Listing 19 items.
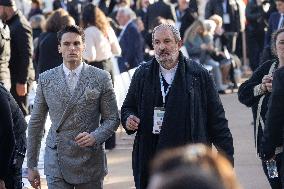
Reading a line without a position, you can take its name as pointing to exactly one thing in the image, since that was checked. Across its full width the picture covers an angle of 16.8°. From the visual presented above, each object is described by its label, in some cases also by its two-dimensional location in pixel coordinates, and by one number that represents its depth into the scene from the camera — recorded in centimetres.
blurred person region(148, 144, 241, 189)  202
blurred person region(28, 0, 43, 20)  2309
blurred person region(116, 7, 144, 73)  1537
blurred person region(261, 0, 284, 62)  1344
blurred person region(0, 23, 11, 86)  1095
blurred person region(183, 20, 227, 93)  1875
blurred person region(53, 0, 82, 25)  2208
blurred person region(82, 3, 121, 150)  1182
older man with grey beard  614
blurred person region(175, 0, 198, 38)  2042
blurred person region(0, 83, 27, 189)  615
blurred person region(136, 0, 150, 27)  2395
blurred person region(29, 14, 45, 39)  1831
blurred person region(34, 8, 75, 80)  1131
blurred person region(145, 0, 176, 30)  2073
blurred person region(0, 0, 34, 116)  1159
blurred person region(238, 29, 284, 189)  731
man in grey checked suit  651
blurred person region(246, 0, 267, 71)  2122
